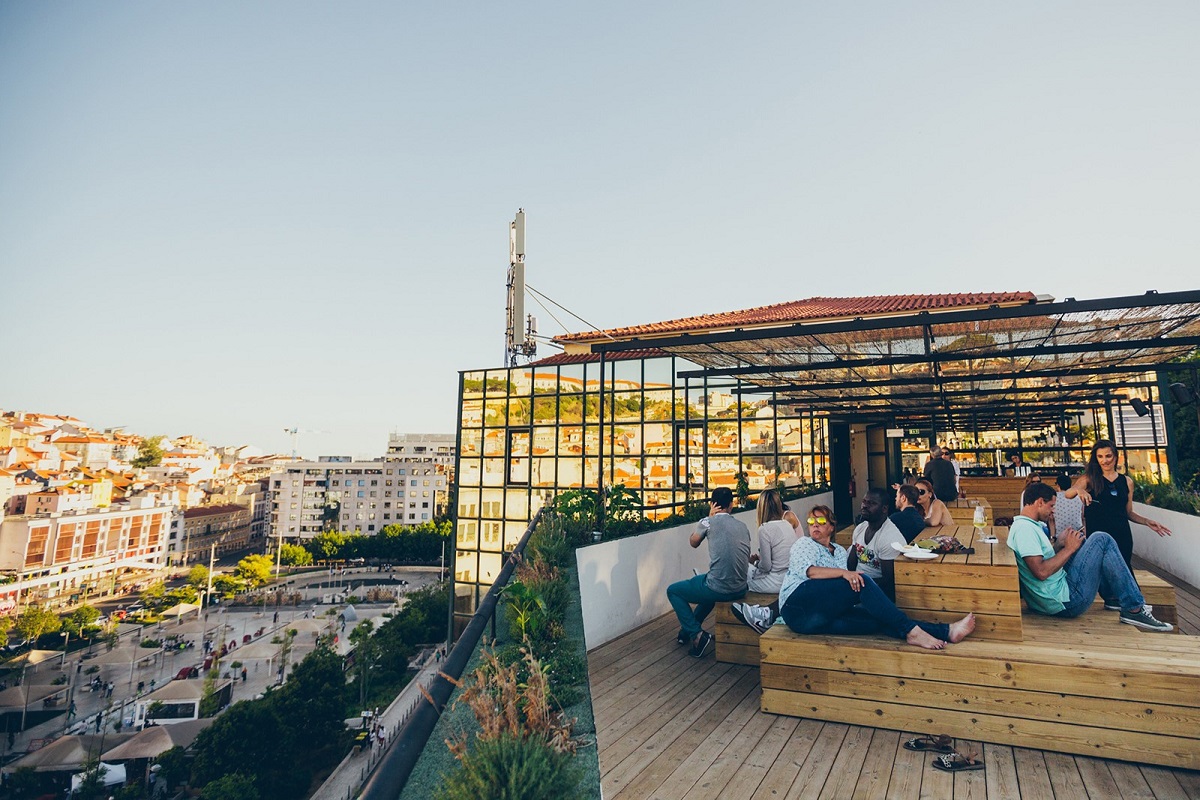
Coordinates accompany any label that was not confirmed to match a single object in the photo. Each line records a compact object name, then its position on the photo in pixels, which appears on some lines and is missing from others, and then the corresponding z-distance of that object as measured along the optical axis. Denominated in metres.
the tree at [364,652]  37.75
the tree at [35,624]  51.09
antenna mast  13.21
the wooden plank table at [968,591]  3.32
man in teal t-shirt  3.68
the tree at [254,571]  75.06
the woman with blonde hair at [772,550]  4.75
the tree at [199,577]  74.12
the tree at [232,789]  24.42
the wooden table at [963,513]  7.74
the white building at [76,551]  67.44
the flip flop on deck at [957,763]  2.69
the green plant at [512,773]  1.98
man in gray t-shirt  4.58
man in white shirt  3.74
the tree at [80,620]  52.19
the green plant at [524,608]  4.25
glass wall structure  13.84
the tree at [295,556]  82.94
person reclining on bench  3.28
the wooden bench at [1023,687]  2.70
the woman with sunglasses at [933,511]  5.59
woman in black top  5.12
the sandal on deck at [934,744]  2.89
